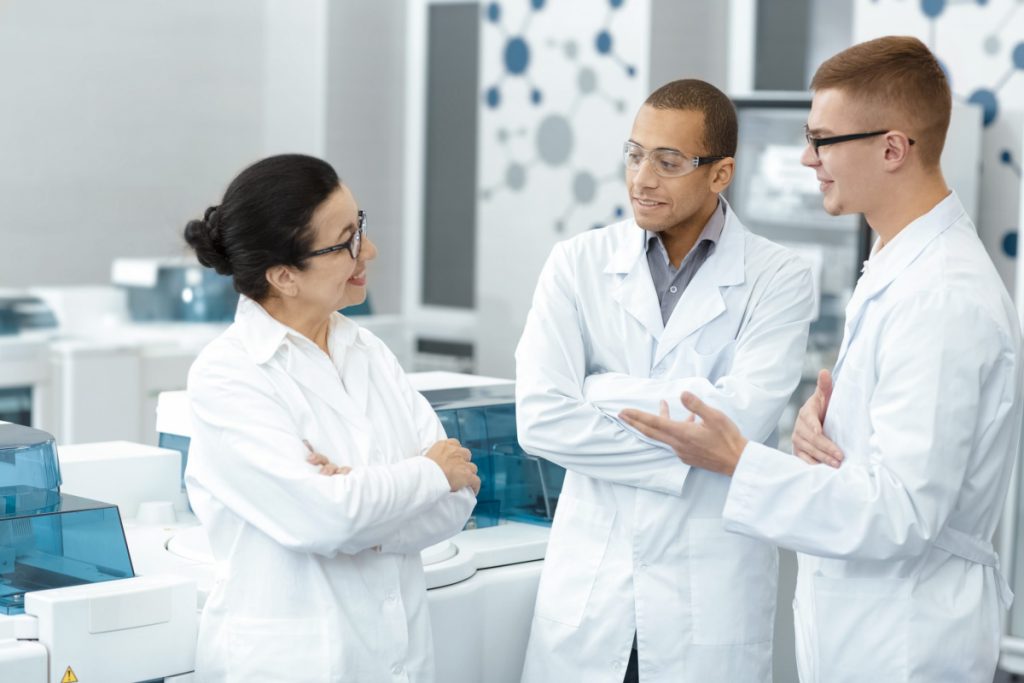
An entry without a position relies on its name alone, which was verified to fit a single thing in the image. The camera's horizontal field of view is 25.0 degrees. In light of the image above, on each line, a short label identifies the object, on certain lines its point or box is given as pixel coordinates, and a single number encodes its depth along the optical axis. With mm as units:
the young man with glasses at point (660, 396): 3273
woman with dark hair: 2959
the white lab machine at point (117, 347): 5856
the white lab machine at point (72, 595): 2953
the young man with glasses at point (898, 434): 2912
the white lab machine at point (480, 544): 3328
